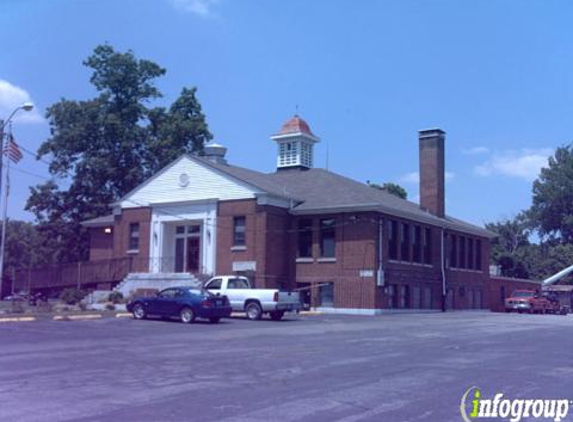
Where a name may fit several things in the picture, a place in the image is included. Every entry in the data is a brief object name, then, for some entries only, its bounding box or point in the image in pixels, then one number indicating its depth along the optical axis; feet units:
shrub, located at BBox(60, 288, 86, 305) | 131.46
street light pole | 98.36
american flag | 113.91
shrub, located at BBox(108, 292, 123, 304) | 124.01
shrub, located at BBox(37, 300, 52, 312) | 104.15
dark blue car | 89.30
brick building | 127.54
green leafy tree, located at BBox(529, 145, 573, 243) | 310.04
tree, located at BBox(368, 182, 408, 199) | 234.58
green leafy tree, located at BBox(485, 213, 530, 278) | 267.39
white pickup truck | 98.73
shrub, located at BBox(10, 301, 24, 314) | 97.83
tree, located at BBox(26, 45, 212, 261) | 182.60
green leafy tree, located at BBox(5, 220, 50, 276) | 262.06
